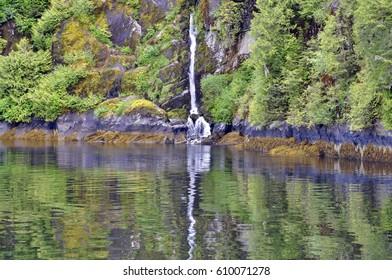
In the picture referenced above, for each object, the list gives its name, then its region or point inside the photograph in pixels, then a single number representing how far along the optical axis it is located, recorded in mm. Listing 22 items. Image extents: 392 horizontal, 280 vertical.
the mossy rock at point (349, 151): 55094
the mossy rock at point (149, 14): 102231
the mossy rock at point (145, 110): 86812
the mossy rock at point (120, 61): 98750
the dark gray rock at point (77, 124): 91188
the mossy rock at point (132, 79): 94625
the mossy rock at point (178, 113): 87438
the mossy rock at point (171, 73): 91644
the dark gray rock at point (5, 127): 98875
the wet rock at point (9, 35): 109125
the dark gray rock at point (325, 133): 52209
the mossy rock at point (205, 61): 90750
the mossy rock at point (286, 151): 61000
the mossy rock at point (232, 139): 78625
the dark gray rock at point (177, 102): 88750
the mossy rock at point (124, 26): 102000
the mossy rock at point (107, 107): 90500
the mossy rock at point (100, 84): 96188
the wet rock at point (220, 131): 83200
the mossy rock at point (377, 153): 51375
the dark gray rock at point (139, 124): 85938
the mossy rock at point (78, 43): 99938
